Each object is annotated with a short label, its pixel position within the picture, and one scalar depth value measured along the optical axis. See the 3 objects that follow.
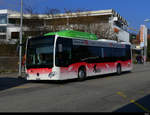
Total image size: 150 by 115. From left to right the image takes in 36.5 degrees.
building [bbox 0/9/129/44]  30.52
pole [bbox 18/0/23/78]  17.10
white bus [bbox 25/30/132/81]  12.81
